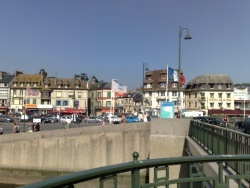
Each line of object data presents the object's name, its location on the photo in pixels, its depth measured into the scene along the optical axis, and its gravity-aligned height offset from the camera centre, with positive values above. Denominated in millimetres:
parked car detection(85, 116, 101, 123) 53298 -3708
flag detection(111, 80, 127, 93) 28309 +1545
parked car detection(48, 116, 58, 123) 52484 -3598
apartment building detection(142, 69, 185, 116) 77190 +4036
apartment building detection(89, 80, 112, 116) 85922 +1147
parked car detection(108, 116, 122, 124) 48156 -3226
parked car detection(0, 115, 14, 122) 50885 -3422
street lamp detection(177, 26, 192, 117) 24182 +5979
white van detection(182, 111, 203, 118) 61032 -2769
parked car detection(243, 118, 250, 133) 24698 -2234
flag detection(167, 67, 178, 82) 26288 +2797
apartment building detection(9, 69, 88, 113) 79865 +2216
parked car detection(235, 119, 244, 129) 34122 -2983
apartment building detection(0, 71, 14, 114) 82724 +1925
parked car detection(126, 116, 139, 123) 42428 -2788
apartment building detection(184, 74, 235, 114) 77151 +2644
